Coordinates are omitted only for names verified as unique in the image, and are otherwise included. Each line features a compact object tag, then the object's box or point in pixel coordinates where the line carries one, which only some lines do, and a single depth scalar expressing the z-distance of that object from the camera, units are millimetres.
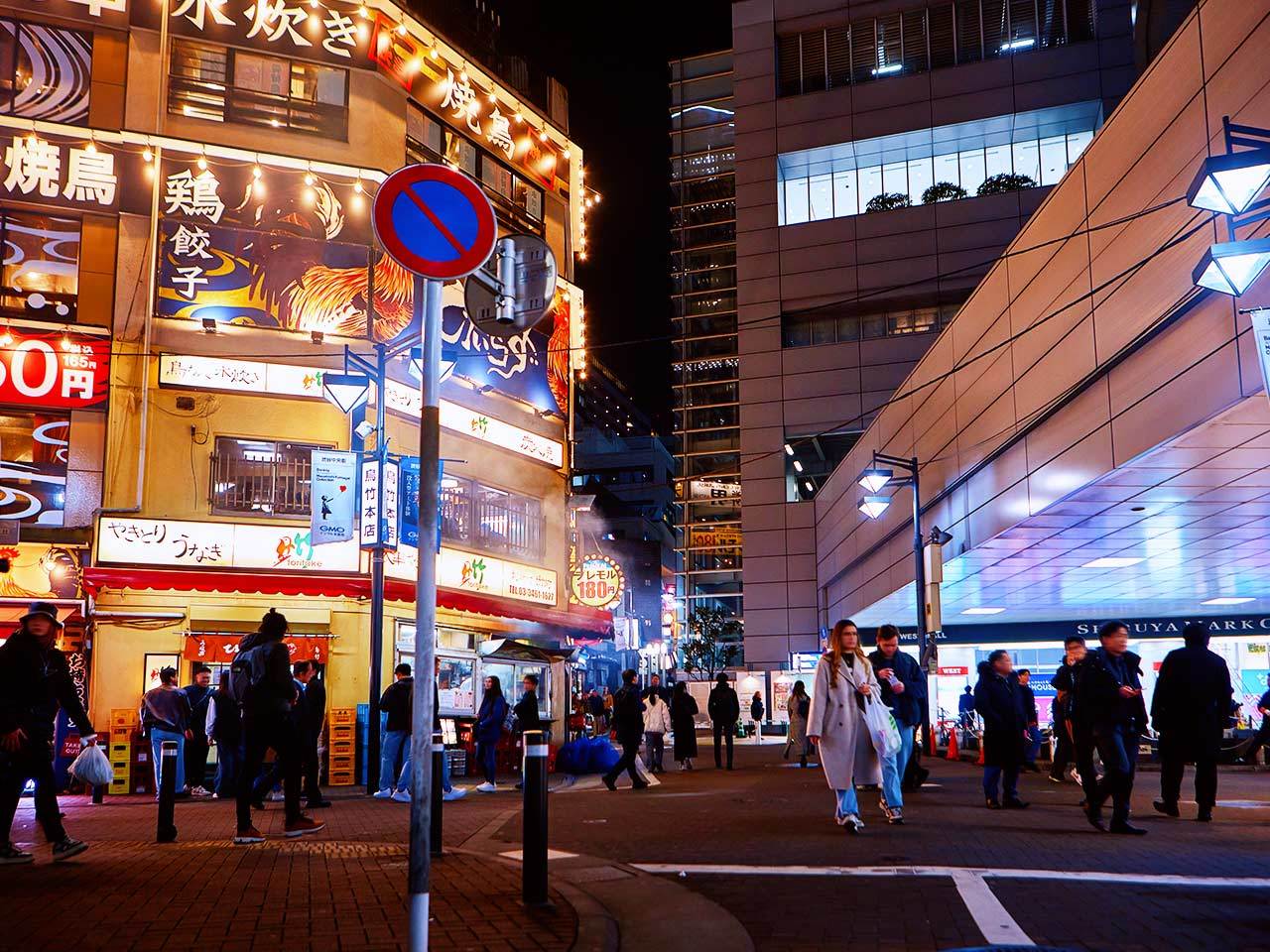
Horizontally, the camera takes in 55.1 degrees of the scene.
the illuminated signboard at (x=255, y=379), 21188
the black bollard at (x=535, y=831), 7184
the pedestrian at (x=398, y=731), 14961
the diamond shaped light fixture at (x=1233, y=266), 9289
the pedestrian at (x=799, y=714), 23641
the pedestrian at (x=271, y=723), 10406
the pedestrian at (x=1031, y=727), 17219
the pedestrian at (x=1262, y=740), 19766
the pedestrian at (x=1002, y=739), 13227
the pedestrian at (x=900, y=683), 12602
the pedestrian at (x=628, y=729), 17938
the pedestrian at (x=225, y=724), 15172
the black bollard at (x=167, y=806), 10550
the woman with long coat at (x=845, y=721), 10484
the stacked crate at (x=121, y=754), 18125
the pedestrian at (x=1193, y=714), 11383
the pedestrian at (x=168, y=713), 16000
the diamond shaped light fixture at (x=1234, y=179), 9172
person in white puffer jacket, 21312
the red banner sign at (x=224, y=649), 20250
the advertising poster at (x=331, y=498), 17906
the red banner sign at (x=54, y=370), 20828
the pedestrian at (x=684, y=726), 24594
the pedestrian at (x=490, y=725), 18031
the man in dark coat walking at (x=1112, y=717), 10500
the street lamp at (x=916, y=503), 21859
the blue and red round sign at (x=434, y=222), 5793
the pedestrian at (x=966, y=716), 28328
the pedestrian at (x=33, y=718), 8742
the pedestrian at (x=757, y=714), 42219
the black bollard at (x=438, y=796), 9125
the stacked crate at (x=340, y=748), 19781
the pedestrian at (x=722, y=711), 23969
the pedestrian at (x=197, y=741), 16453
